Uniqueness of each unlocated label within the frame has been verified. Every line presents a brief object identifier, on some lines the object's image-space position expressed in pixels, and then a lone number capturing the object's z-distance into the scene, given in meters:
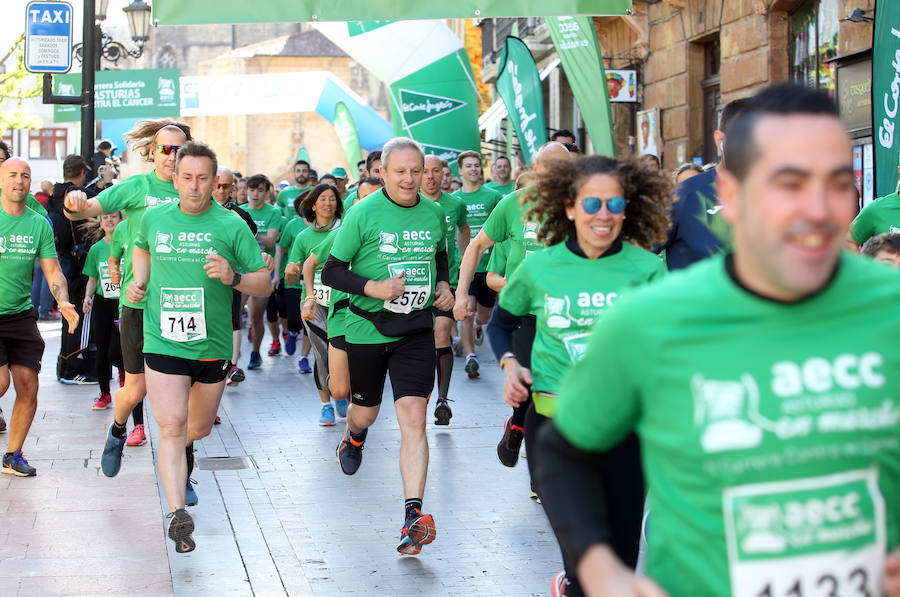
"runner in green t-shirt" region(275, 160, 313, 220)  16.77
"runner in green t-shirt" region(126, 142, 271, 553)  6.02
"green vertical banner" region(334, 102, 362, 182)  26.94
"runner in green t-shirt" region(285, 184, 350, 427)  9.90
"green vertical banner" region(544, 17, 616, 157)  13.48
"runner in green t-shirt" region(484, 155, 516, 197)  14.44
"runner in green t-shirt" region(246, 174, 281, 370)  13.55
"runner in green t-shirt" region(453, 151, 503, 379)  12.59
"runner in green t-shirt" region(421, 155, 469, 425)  9.16
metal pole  11.94
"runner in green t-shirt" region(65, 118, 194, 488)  7.27
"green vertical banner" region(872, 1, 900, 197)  8.31
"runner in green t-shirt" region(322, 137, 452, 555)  6.50
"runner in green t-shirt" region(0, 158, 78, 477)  7.86
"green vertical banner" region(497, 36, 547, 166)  15.02
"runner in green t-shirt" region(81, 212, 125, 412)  10.02
